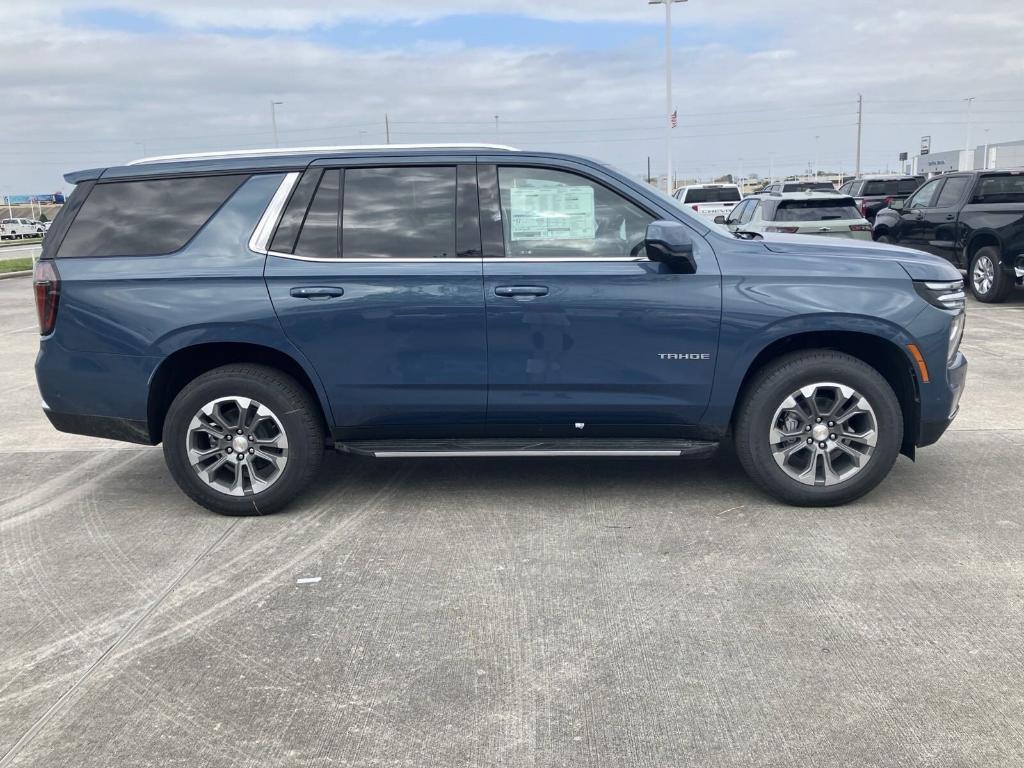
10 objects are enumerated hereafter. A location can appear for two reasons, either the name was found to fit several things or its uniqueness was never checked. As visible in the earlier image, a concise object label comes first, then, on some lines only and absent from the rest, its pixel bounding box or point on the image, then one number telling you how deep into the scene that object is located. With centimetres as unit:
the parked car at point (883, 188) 2543
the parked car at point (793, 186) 3104
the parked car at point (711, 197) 2744
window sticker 485
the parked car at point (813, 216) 1361
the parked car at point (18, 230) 6062
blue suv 474
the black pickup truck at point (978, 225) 1291
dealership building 4994
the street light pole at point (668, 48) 3716
